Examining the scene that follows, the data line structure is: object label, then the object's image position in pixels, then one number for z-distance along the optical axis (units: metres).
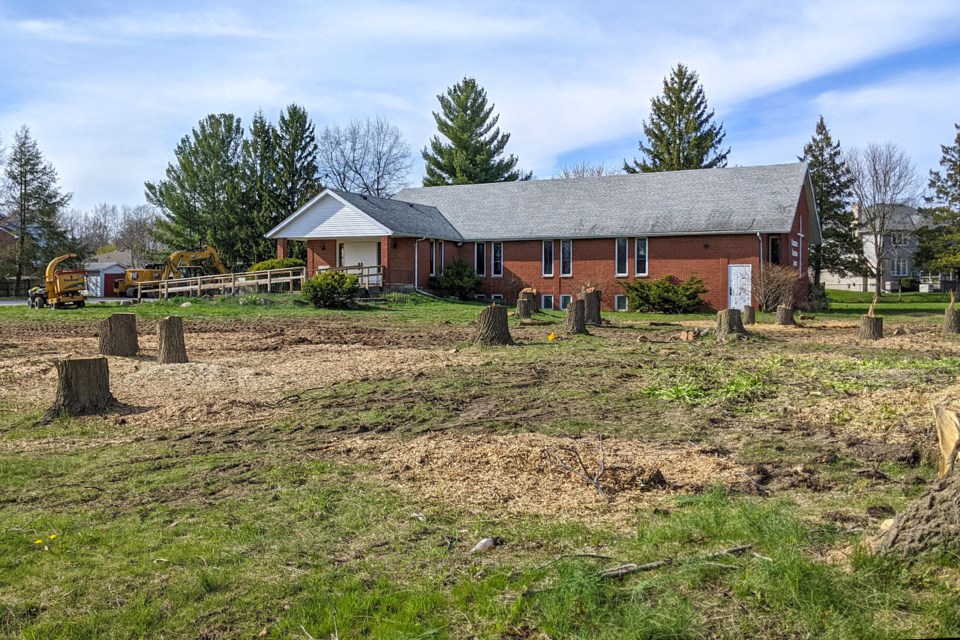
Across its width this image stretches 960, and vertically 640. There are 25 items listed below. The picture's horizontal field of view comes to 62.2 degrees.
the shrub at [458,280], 36.81
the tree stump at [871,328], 17.59
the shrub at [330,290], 29.88
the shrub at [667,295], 32.84
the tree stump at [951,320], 18.59
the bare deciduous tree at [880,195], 52.59
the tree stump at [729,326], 16.80
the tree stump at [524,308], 23.81
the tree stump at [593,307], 22.56
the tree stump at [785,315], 22.52
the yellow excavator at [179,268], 40.97
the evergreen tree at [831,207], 46.91
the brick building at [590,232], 33.12
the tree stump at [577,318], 18.89
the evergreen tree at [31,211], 52.12
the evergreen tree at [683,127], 53.06
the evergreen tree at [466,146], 58.78
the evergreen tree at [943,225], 48.03
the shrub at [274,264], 38.93
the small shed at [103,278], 55.28
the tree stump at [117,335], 13.82
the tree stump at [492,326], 15.69
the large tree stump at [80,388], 9.42
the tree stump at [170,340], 13.21
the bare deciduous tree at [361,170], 70.12
